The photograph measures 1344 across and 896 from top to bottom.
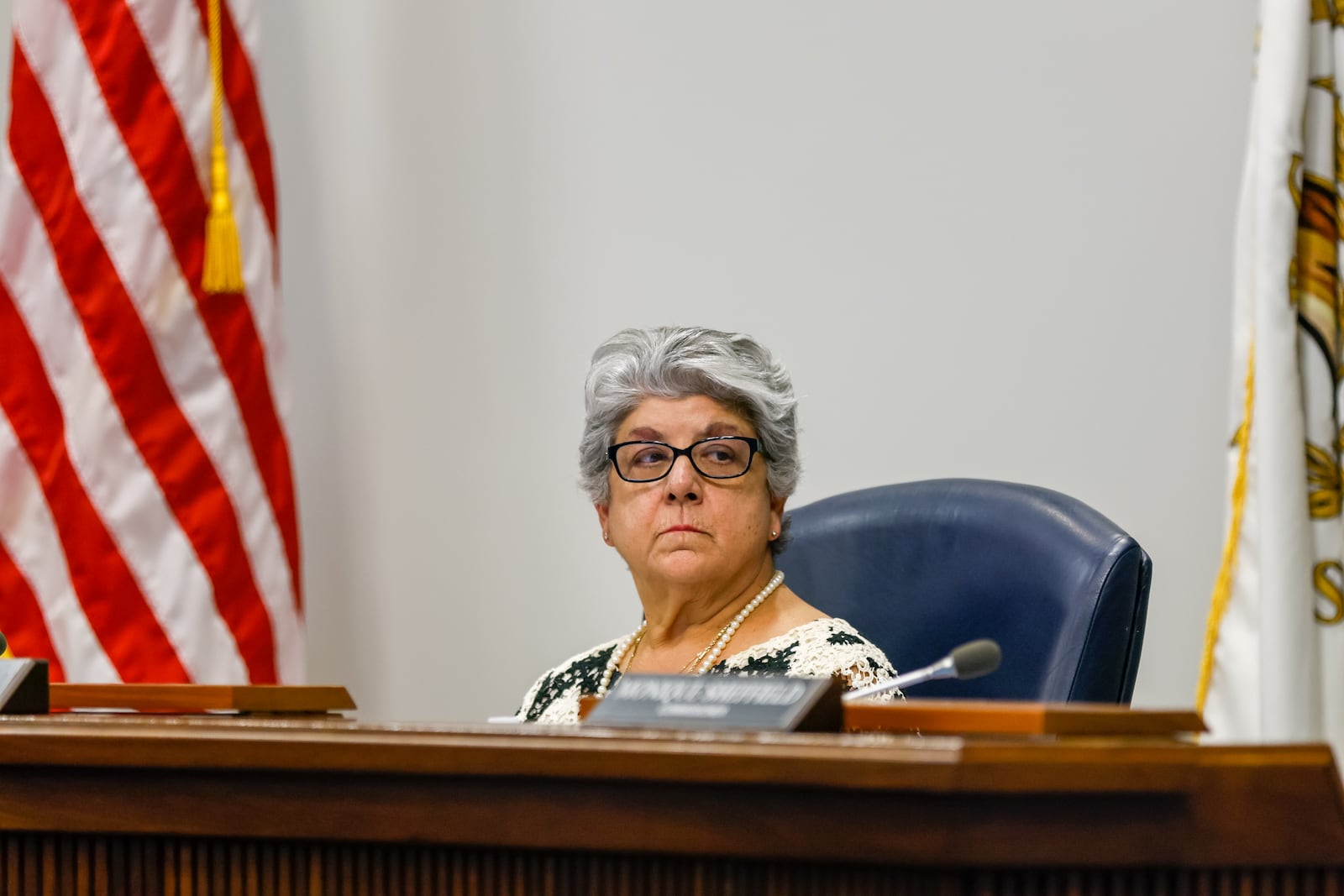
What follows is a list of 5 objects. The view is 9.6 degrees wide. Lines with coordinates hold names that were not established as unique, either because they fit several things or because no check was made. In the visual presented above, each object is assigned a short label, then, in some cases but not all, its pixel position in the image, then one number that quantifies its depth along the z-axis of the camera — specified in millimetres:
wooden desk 5242
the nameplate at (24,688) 6636
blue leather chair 6953
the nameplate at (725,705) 5898
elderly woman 7132
